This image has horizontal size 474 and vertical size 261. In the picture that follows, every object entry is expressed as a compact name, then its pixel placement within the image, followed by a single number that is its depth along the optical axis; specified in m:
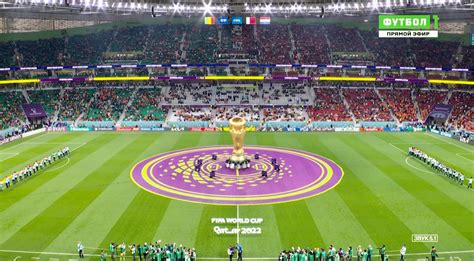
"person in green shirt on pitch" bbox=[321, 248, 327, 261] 24.58
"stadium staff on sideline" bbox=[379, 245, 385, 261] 24.88
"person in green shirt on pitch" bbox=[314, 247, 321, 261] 24.56
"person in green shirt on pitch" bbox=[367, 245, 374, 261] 24.81
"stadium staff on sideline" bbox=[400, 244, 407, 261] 24.70
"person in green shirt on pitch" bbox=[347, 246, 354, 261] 23.80
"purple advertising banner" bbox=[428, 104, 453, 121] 72.44
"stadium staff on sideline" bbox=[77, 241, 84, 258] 25.23
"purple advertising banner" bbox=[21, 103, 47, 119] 74.44
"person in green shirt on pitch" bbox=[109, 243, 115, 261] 25.22
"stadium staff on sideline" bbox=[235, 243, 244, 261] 25.13
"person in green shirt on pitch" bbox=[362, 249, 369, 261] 24.72
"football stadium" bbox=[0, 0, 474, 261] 28.42
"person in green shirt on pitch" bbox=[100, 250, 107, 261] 24.50
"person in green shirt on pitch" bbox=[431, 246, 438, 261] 24.52
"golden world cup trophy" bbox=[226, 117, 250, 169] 41.09
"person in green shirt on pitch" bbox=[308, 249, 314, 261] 24.53
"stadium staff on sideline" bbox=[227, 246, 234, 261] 24.98
